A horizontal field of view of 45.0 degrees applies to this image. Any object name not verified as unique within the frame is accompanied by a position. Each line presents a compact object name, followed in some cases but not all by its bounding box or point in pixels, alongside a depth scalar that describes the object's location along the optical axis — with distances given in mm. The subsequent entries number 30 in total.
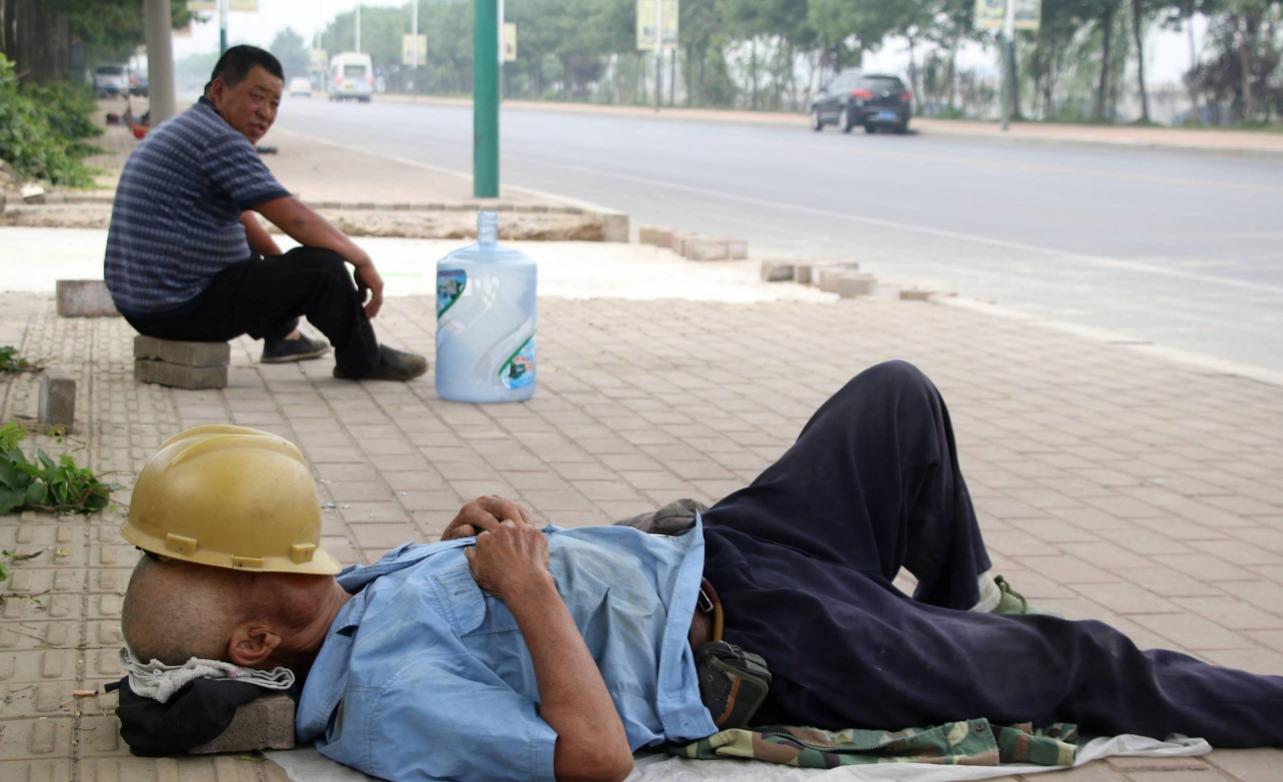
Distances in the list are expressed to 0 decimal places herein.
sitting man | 5953
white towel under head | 2541
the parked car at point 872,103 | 37844
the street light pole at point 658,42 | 62469
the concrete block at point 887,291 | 9932
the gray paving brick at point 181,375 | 6246
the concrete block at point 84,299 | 8125
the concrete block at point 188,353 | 6207
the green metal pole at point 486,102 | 14797
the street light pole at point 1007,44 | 39031
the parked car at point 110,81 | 67812
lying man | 2482
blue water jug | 6086
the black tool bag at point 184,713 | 2578
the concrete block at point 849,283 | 9992
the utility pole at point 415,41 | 96438
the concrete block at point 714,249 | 12008
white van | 81438
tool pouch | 2666
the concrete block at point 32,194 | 12930
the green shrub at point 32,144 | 15609
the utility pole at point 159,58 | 20562
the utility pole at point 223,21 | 25095
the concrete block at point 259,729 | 2688
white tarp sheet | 2705
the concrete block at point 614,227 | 13398
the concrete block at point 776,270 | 10797
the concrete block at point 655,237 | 12883
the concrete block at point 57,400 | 5273
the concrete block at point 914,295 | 9812
